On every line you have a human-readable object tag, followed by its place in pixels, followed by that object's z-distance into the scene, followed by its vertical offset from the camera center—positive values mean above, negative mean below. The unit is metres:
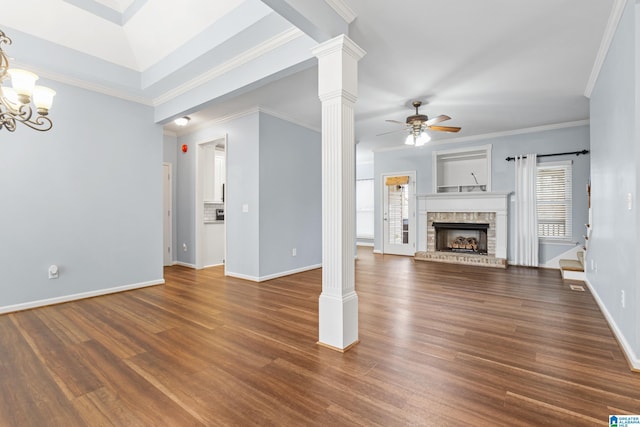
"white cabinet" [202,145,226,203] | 5.95 +0.76
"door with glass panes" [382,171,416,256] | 7.28 -0.04
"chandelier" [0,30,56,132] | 2.04 +0.88
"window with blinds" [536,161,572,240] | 5.59 +0.23
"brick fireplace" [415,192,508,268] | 6.05 -0.37
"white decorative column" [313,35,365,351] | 2.35 +0.18
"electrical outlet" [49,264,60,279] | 3.52 -0.70
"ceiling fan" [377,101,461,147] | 4.43 +1.30
